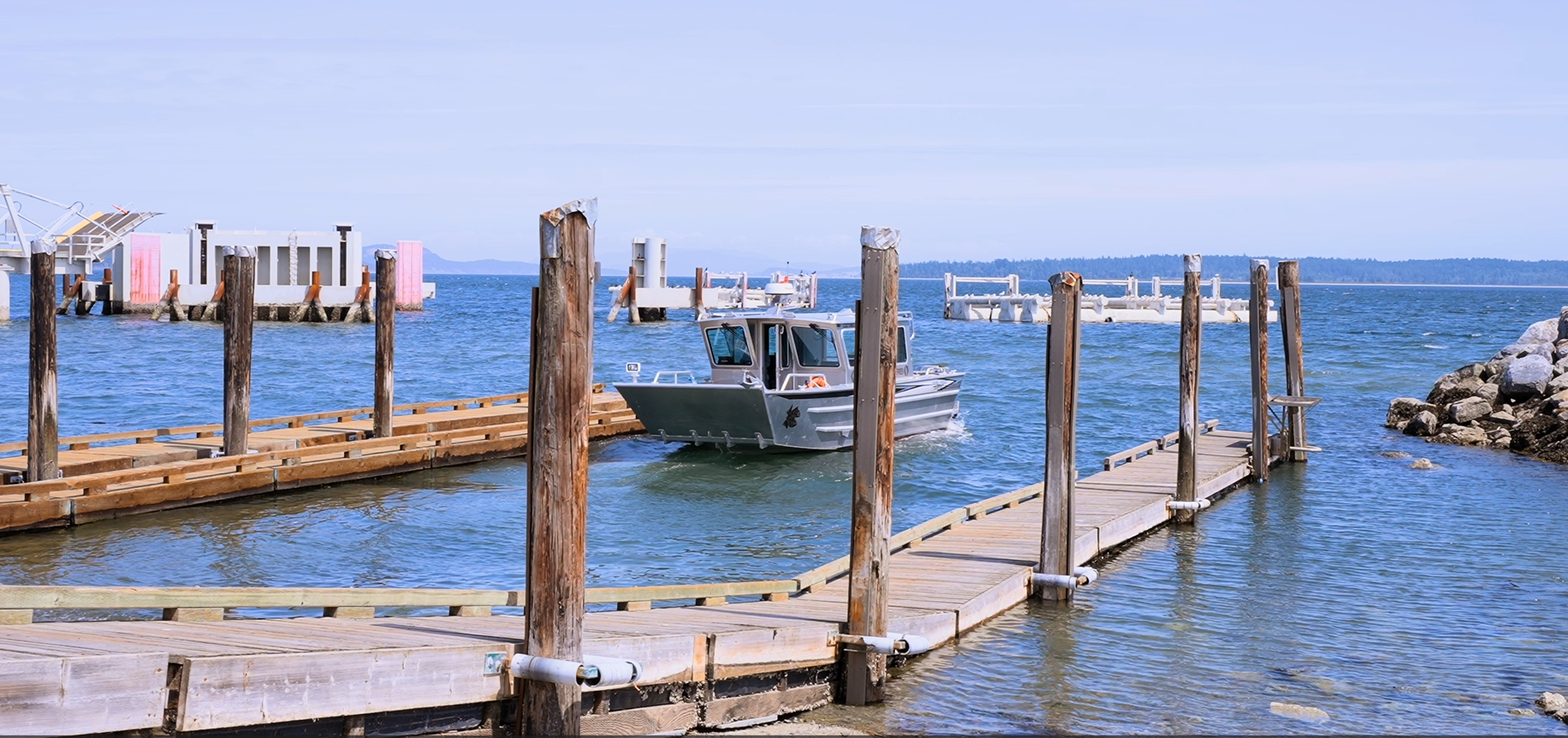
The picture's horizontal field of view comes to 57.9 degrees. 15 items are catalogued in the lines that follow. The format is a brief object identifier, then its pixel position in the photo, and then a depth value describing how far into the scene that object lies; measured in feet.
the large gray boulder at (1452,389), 85.87
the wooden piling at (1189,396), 49.03
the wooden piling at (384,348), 62.59
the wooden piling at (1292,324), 65.57
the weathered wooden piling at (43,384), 47.01
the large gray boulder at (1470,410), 79.71
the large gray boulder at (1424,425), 82.23
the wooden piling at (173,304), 177.06
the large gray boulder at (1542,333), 94.17
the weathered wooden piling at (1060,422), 35.83
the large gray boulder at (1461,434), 76.54
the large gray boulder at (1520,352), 82.53
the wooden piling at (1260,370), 60.34
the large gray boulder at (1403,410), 86.99
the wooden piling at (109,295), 187.21
